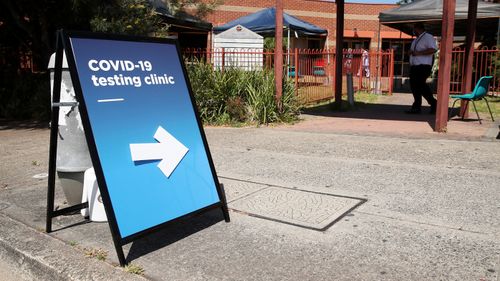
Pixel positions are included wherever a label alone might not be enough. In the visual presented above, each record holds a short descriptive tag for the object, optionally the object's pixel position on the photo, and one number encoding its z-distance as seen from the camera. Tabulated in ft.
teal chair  28.43
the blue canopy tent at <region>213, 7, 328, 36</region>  58.65
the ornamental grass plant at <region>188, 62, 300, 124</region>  32.07
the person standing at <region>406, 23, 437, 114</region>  33.55
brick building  112.68
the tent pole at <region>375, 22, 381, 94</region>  52.80
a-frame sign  10.54
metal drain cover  12.94
